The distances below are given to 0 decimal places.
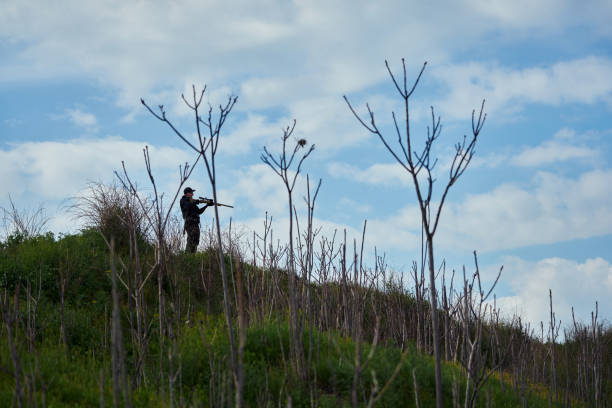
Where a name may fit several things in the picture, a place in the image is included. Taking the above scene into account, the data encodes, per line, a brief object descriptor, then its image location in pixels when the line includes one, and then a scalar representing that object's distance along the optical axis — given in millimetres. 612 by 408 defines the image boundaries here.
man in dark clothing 28812
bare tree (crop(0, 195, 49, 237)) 25147
